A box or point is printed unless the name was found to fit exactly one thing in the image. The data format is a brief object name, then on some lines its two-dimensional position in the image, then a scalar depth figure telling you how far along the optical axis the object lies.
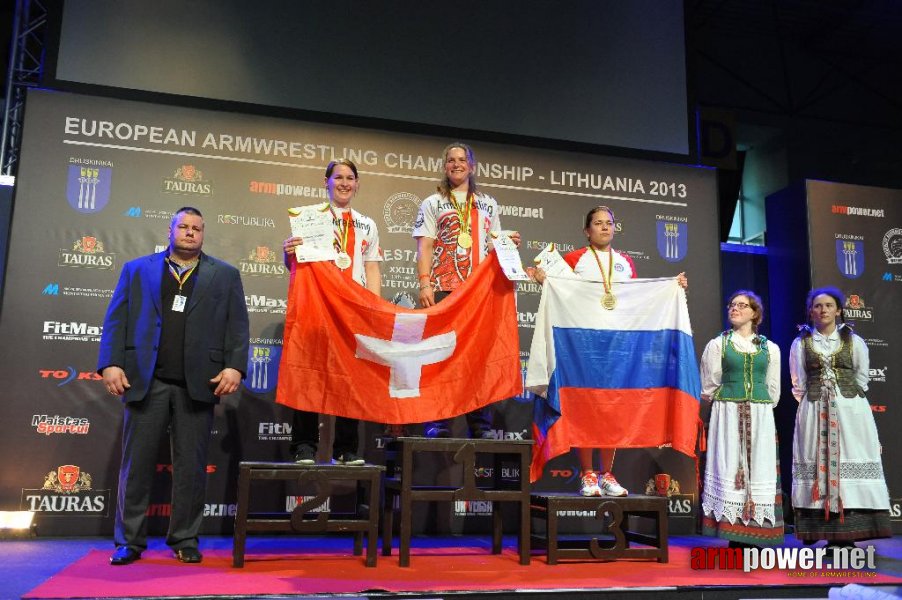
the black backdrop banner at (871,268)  5.88
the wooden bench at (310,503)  3.48
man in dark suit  3.49
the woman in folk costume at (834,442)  4.30
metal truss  6.13
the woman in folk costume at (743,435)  4.06
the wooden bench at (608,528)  3.71
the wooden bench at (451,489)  3.65
